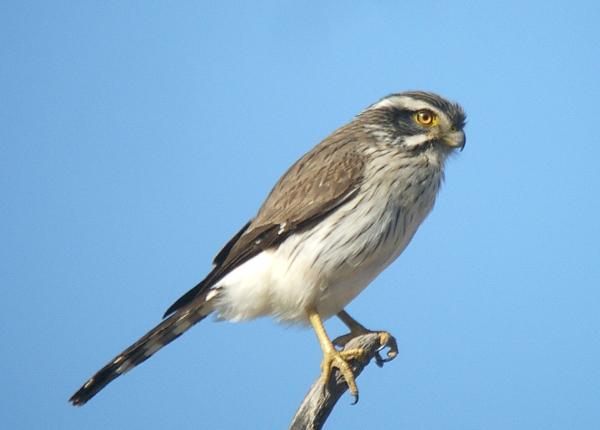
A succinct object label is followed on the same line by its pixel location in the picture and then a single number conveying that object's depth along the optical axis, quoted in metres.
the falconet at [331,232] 12.15
